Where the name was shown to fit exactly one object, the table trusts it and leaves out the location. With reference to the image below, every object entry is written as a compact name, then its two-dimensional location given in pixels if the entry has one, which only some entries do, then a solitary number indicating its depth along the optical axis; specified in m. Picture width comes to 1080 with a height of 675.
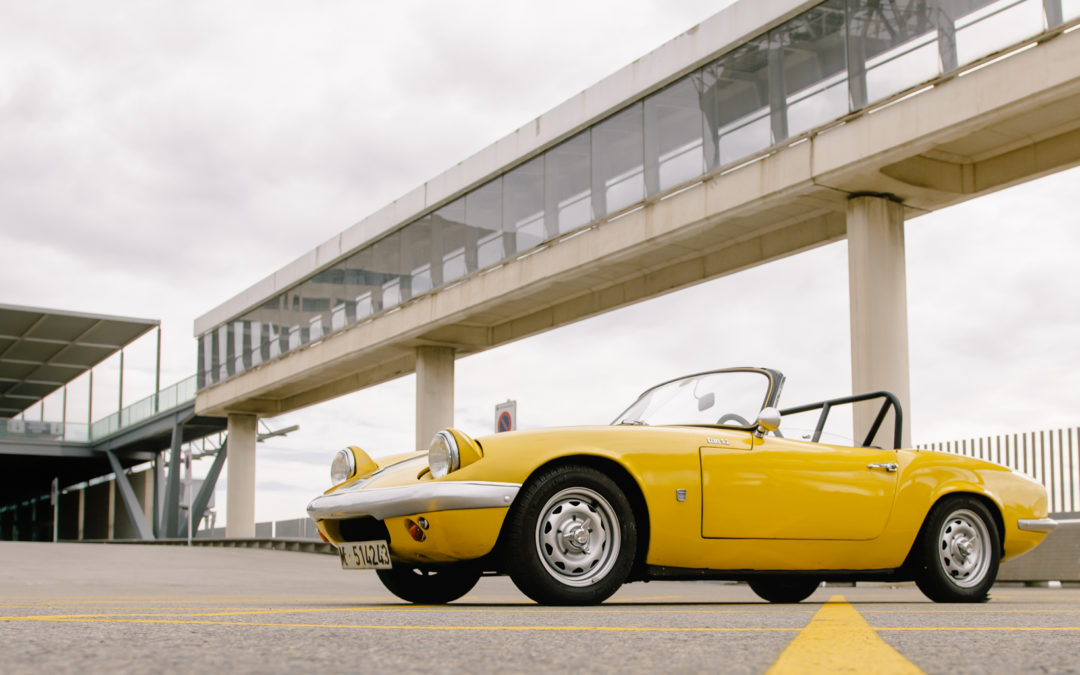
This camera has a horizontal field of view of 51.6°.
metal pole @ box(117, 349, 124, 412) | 46.12
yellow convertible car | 5.28
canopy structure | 38.62
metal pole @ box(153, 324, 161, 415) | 44.92
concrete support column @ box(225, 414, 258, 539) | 39.28
